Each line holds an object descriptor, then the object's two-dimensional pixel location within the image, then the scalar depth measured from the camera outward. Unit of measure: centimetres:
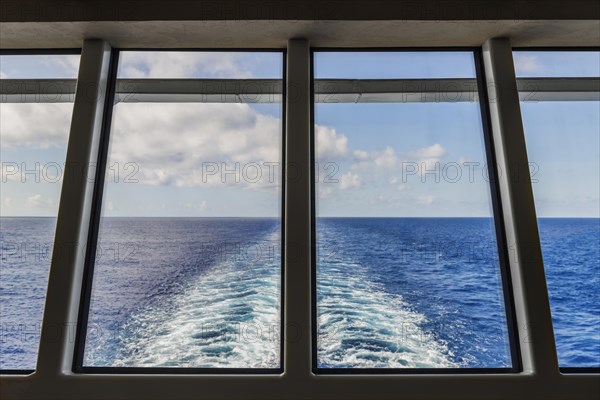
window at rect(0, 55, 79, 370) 206
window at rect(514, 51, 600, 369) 209
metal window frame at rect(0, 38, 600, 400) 185
